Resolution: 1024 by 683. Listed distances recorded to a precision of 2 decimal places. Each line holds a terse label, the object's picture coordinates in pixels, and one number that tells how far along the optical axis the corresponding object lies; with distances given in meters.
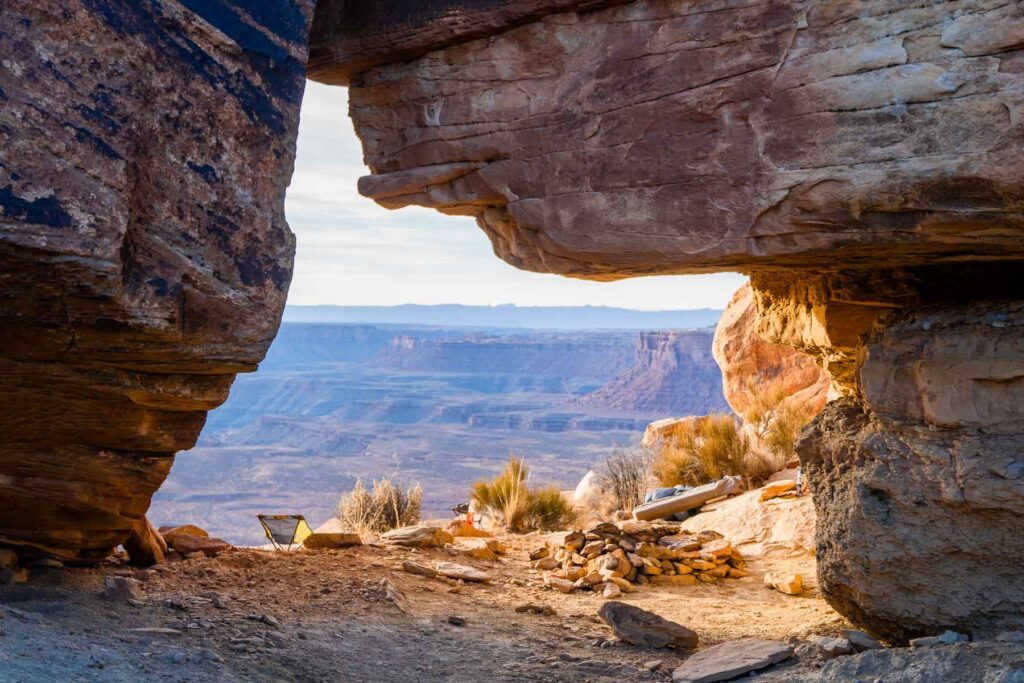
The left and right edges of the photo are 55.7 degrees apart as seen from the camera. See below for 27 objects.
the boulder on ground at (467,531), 9.74
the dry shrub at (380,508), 10.66
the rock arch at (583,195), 4.45
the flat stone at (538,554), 8.57
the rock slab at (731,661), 4.98
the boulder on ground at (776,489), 10.10
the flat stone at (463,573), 7.53
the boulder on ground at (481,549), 8.41
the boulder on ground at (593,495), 13.04
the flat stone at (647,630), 5.74
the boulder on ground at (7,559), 5.99
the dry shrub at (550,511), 11.30
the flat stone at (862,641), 5.20
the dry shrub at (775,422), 12.09
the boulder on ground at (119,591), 5.66
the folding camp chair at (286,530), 8.09
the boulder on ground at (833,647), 5.07
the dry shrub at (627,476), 12.80
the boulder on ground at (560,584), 7.51
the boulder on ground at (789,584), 7.39
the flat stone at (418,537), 8.38
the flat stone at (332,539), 7.95
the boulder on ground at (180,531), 7.26
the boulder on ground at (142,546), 6.64
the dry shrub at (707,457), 12.40
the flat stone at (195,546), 7.07
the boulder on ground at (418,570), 7.47
